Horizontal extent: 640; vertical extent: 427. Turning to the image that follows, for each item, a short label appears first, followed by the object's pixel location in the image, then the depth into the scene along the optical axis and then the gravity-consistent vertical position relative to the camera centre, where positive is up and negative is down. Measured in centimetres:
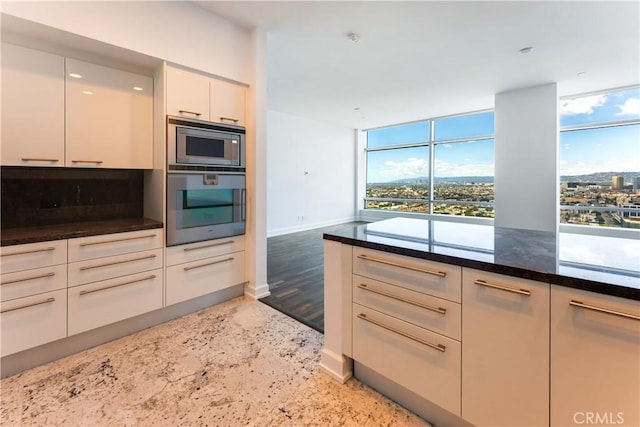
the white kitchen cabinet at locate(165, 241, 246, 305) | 247 -58
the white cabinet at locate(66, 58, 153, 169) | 219 +76
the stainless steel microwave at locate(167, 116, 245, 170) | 241 +60
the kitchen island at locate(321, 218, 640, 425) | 94 -47
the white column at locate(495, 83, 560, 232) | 455 +90
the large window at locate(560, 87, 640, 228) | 478 +95
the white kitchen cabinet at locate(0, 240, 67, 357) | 173 -56
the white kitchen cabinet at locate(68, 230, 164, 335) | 199 -53
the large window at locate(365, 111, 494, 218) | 662 +117
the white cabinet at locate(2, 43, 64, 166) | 191 +71
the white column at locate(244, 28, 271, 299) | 288 +42
